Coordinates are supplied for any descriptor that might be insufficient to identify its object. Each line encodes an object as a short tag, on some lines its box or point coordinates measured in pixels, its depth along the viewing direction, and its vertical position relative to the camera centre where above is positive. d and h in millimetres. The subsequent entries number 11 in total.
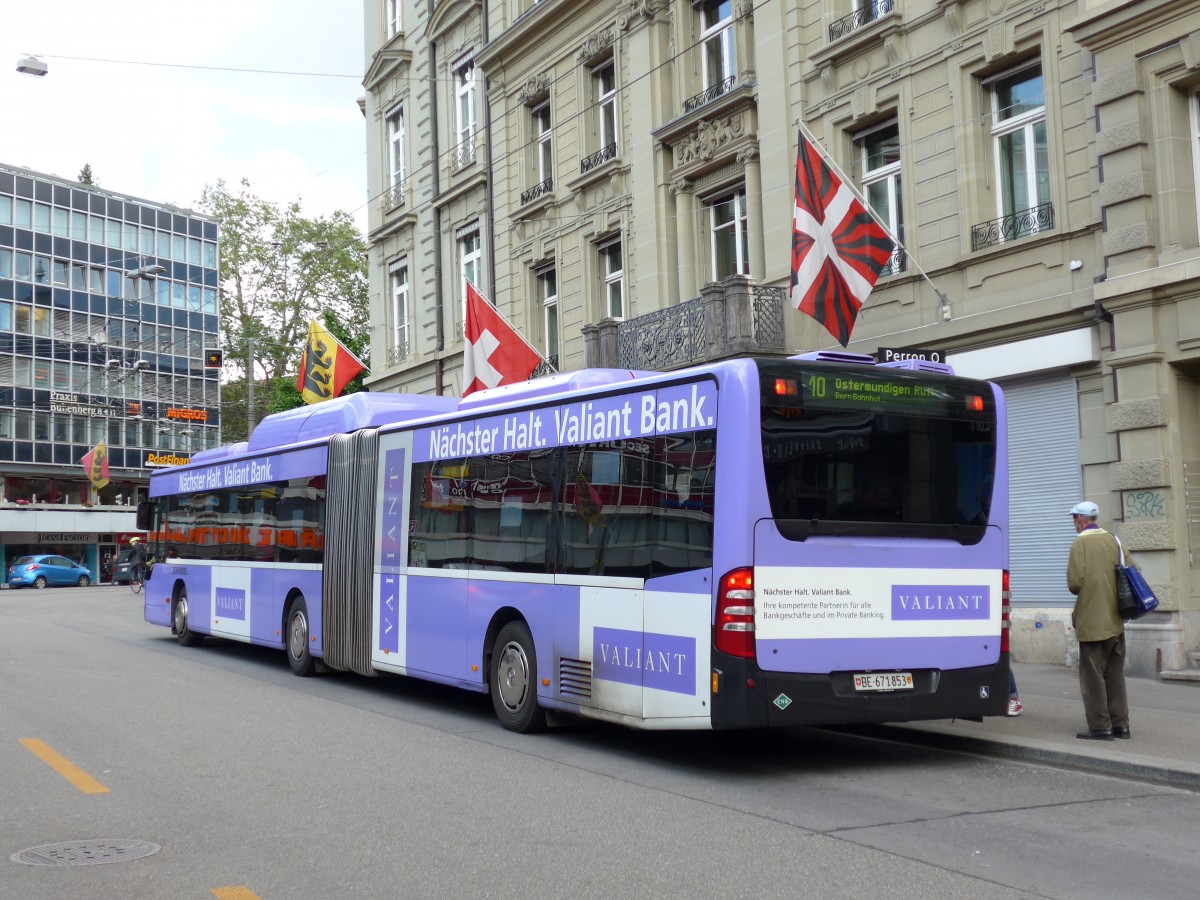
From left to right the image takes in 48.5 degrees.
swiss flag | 20656 +3053
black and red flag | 15688 +3411
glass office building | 63562 +10176
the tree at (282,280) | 65125 +13309
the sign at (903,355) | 11270 +1632
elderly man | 9836 -769
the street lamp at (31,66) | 24703 +9085
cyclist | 42644 -256
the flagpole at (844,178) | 15461 +4164
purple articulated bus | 8852 -66
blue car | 55469 -764
